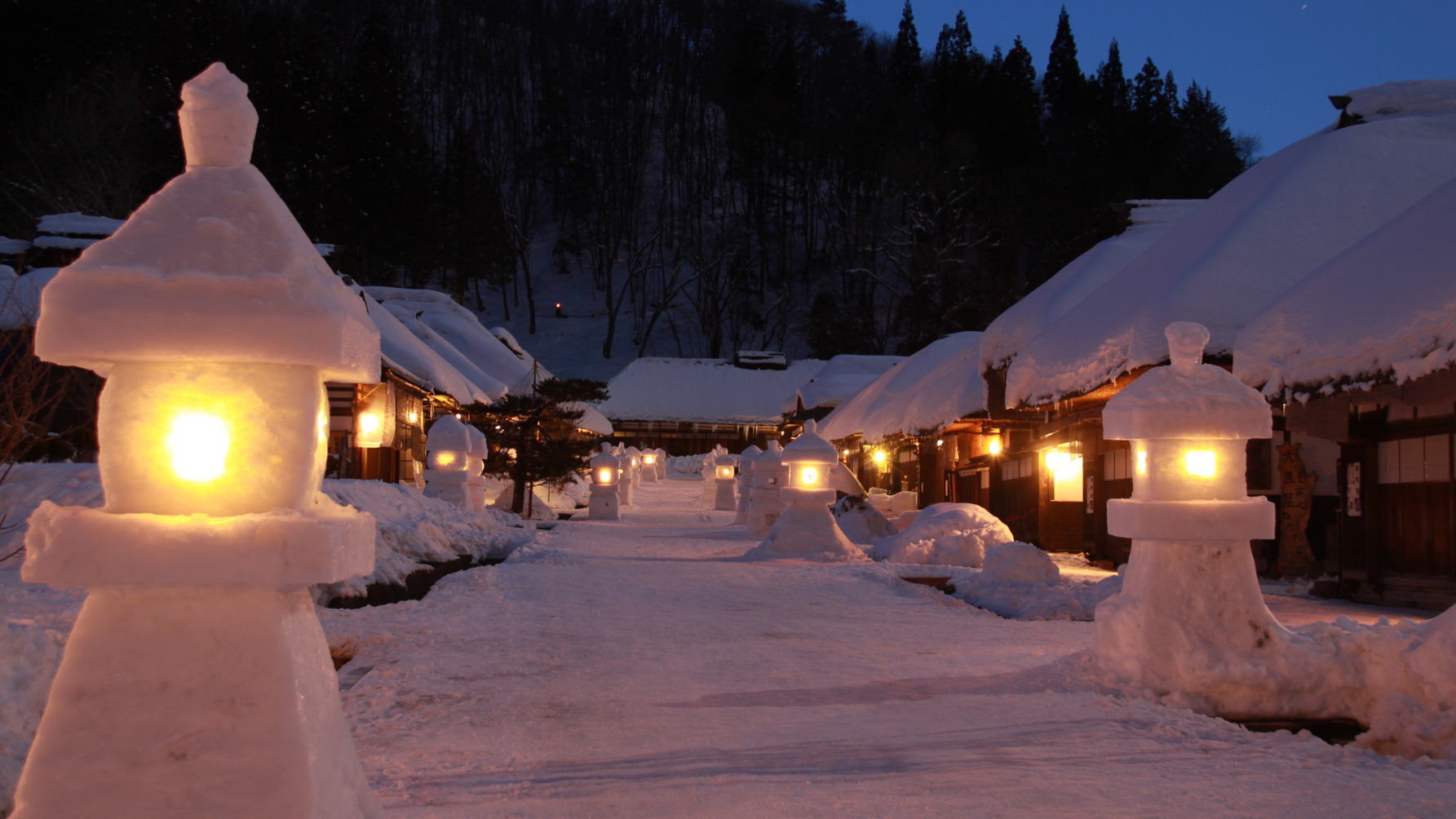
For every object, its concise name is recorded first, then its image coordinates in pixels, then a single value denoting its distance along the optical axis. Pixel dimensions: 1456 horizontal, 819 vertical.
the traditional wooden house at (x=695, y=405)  45.91
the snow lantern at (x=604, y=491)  21.66
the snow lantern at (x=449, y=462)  15.73
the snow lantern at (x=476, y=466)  16.44
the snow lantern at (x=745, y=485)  20.75
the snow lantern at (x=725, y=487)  27.50
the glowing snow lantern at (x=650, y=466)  40.31
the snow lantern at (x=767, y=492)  17.11
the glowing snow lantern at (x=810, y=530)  13.17
